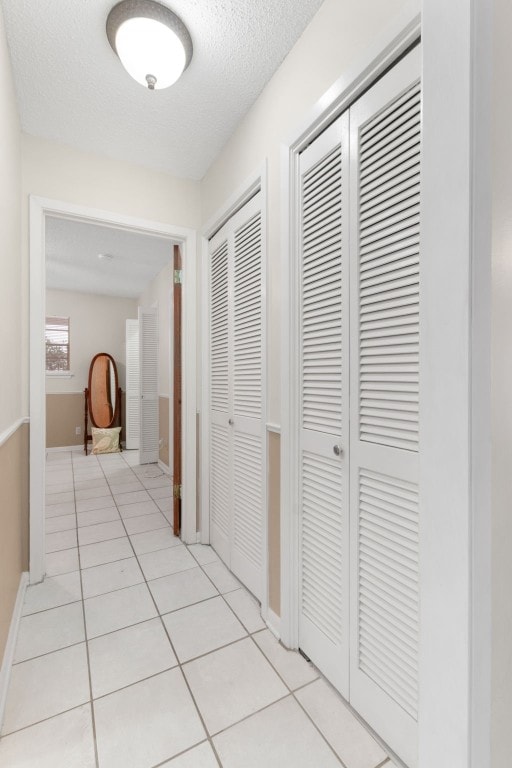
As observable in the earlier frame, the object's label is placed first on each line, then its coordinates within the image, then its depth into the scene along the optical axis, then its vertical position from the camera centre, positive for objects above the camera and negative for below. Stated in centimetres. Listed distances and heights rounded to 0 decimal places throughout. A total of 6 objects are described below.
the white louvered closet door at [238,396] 182 -8
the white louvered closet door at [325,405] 124 -8
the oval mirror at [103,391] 555 -14
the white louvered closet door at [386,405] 101 -7
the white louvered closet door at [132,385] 566 -5
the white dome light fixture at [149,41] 135 +137
